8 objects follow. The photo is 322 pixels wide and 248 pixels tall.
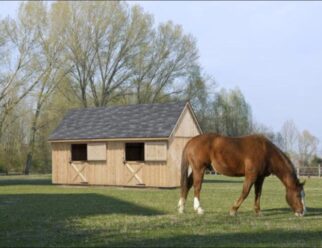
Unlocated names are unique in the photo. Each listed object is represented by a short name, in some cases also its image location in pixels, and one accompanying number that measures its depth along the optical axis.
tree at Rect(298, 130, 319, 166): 63.00
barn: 27.53
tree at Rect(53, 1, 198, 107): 45.25
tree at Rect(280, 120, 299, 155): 67.51
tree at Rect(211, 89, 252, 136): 62.53
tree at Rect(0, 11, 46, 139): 40.56
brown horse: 12.14
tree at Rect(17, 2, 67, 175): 42.06
